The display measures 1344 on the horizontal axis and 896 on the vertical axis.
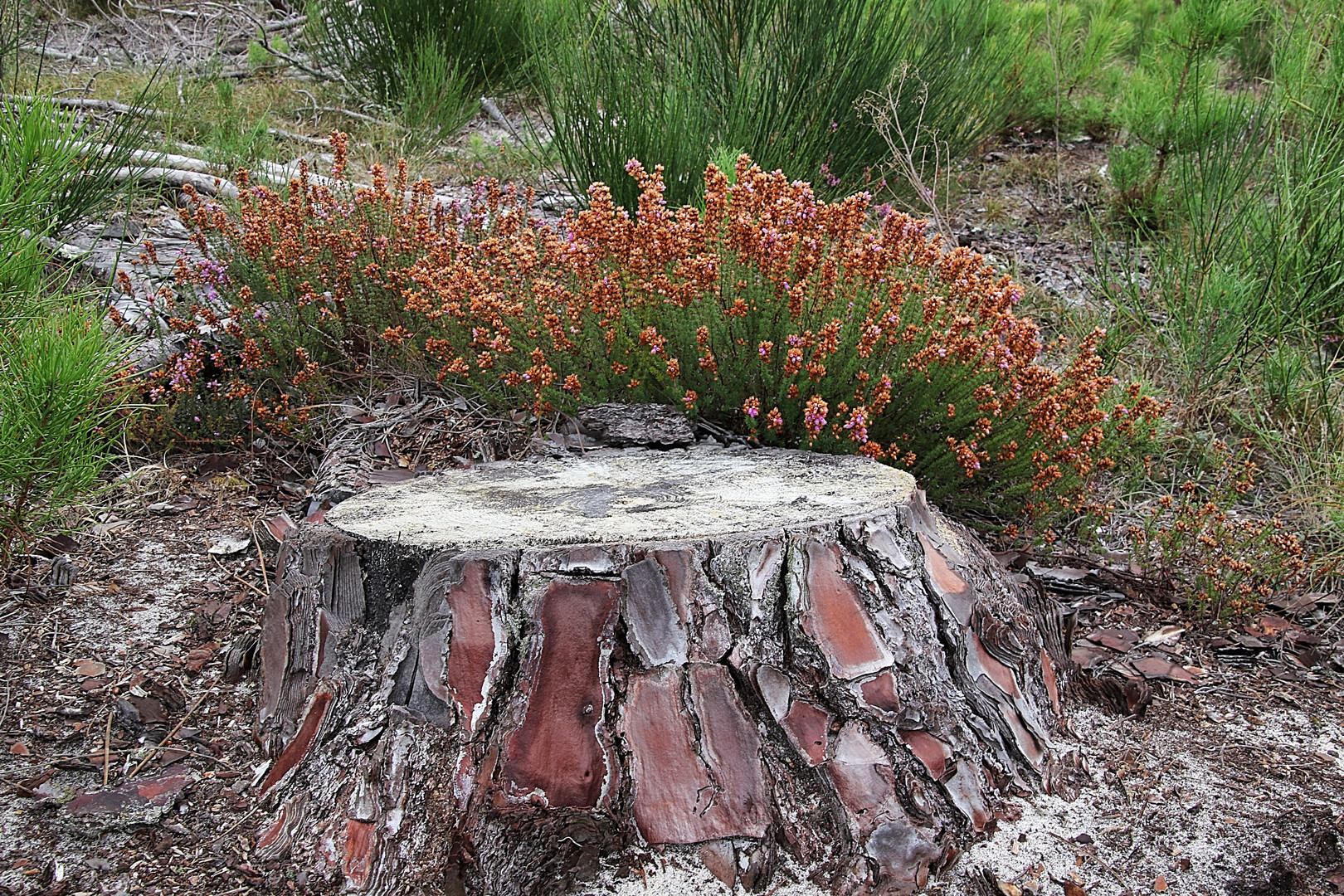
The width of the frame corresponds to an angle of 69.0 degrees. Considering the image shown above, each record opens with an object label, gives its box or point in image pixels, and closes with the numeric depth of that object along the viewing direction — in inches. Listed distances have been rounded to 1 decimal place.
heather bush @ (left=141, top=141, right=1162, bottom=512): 95.7
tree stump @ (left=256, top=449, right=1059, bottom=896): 60.6
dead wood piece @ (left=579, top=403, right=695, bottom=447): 92.0
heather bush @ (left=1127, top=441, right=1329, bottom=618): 98.1
